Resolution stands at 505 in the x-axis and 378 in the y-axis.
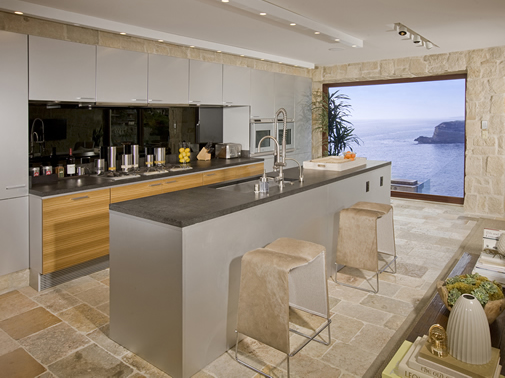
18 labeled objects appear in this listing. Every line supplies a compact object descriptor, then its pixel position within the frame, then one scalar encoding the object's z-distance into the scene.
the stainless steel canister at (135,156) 4.83
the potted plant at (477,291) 1.86
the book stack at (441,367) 1.51
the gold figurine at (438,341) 1.59
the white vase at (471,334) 1.54
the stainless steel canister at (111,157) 4.63
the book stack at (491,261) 2.43
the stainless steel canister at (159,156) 5.19
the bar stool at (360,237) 3.59
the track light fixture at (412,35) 4.76
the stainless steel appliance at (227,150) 6.22
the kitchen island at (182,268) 2.39
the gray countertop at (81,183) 3.65
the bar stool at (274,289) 2.37
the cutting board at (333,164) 4.36
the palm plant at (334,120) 7.94
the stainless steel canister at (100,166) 4.53
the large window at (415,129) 7.25
